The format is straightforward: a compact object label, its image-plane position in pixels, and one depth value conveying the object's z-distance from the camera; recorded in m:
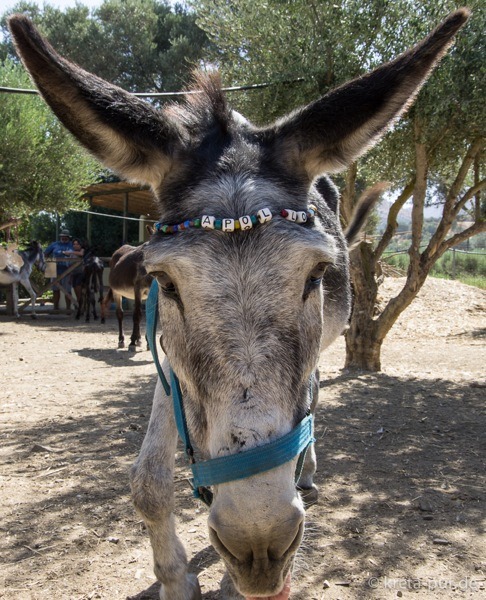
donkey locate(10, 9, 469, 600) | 1.67
